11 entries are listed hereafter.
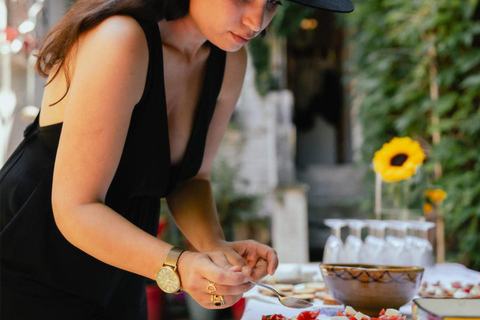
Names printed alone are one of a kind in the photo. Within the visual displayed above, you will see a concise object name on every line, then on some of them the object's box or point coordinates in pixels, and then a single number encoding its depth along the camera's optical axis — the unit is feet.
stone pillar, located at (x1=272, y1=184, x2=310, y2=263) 21.11
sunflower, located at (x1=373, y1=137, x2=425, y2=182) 6.37
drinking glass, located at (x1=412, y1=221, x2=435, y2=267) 5.89
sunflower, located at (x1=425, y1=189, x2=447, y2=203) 6.96
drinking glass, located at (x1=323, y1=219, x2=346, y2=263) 5.61
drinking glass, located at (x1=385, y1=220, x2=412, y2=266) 5.58
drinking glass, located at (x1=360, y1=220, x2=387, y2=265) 5.63
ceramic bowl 3.51
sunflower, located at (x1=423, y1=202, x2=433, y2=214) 6.82
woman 2.75
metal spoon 3.38
